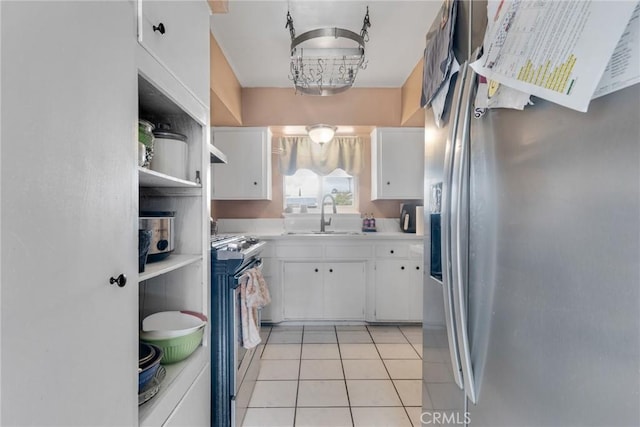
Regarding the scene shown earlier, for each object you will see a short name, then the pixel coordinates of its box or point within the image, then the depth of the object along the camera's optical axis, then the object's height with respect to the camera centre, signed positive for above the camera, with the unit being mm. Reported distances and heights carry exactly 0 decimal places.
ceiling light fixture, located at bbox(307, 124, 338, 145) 2910 +797
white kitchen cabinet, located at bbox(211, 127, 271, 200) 3133 +501
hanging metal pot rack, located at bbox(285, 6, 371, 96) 1904 +1152
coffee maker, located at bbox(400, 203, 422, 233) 3365 -61
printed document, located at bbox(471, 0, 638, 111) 470 +308
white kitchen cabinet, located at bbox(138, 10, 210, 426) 1254 -71
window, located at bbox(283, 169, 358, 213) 3686 +299
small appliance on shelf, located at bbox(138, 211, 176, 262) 1099 -76
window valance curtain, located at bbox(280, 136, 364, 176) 3521 +683
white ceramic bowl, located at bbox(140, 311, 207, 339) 1249 -473
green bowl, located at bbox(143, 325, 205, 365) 1132 -532
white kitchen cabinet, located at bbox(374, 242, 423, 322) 2945 -723
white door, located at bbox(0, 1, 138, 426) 469 -2
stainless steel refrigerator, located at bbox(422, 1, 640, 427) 465 -101
